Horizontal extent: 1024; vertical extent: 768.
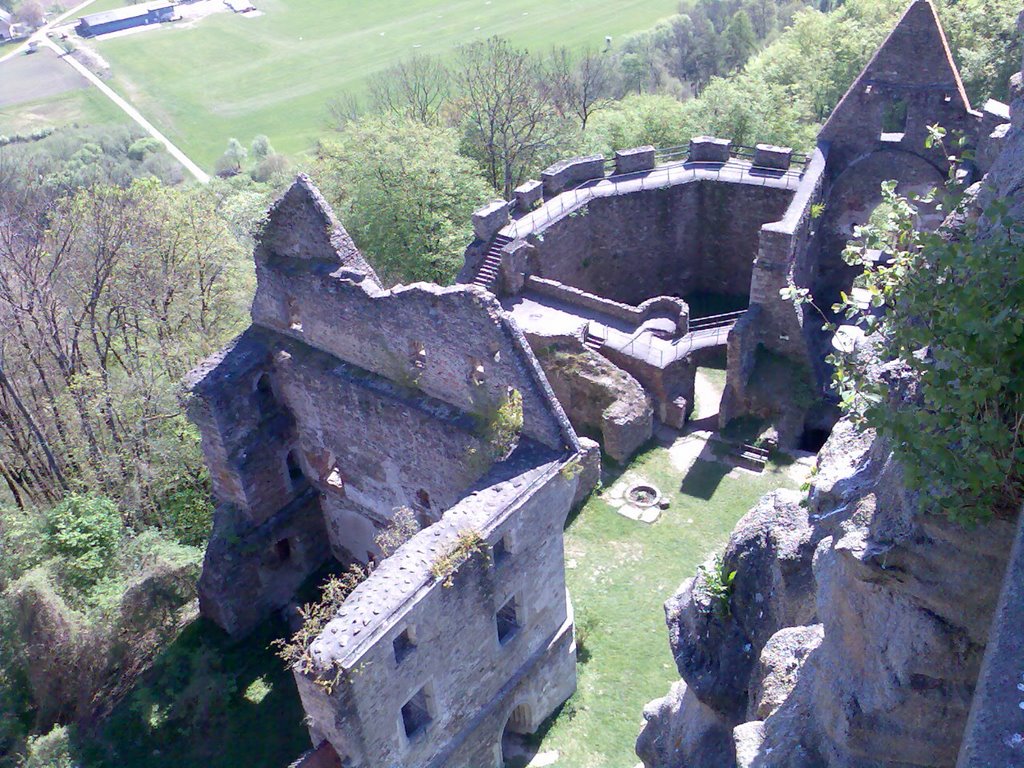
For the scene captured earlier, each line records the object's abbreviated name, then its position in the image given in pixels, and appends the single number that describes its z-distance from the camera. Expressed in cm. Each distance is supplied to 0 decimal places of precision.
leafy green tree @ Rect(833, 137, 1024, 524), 538
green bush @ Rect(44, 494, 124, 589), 1780
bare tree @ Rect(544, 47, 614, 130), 4594
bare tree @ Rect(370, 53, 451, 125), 4369
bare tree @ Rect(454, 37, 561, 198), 3759
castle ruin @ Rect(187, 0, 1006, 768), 1311
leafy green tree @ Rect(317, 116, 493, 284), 2969
